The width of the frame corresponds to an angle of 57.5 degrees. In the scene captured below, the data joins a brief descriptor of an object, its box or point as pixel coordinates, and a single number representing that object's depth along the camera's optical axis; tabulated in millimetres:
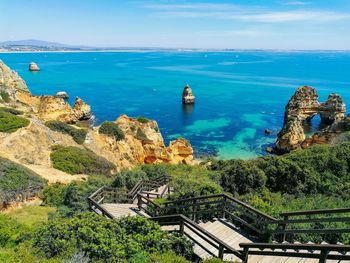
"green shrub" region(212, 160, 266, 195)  19047
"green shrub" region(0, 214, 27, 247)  11609
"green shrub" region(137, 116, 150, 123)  43000
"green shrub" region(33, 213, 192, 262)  7258
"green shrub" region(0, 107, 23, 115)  36281
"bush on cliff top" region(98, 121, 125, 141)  36594
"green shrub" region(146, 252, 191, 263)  7057
